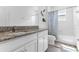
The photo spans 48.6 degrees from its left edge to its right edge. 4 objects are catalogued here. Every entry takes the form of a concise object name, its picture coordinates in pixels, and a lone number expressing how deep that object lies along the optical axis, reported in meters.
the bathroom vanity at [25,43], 0.83
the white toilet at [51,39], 2.85
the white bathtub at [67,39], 2.94
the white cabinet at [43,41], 1.87
